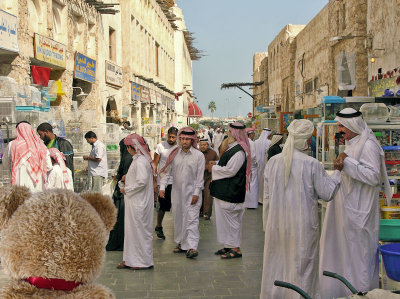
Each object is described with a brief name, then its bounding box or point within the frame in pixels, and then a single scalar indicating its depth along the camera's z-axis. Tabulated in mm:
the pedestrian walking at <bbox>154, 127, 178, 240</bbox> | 7750
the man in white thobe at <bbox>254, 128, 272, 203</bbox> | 11383
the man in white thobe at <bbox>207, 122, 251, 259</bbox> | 6500
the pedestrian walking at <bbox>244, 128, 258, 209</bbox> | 10547
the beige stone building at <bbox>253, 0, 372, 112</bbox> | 14008
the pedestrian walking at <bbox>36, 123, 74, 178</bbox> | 7473
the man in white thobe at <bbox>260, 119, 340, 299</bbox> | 4242
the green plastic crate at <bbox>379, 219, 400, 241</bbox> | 4559
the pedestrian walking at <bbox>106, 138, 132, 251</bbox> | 6887
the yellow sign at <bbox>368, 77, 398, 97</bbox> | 10664
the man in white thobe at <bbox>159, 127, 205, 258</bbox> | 6773
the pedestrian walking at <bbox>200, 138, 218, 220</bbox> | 9445
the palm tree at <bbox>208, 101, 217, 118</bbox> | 166875
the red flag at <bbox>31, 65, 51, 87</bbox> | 11156
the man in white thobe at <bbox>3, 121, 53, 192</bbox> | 5914
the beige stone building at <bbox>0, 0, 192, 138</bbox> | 10609
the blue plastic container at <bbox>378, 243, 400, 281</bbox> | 3589
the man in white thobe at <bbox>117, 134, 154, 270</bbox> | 6086
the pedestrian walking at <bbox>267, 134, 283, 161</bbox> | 10062
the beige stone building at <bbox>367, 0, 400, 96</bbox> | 10969
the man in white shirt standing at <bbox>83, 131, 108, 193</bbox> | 9344
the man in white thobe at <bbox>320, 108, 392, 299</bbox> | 4375
